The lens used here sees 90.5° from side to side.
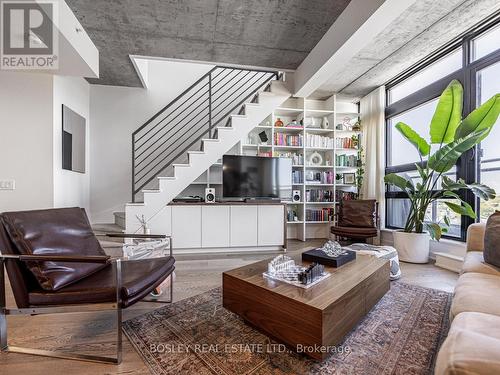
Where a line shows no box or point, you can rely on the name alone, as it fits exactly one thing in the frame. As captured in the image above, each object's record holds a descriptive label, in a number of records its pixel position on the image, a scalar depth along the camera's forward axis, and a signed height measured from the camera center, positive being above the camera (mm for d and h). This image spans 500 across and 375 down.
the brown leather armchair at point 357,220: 3891 -539
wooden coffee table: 1292 -692
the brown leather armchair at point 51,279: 1416 -570
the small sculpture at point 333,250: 2108 -544
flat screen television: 4023 +195
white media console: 3787 -596
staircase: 3793 +1101
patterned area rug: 1373 -990
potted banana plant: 2820 +294
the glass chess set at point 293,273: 1597 -596
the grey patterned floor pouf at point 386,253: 2600 -689
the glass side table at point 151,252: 2172 -645
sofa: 760 -552
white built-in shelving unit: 4758 +762
